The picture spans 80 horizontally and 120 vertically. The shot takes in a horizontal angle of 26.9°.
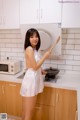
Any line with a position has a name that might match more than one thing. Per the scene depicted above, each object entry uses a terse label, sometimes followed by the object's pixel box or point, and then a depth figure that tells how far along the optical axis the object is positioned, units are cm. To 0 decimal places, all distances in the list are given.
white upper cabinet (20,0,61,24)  207
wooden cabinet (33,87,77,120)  200
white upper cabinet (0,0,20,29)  224
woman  179
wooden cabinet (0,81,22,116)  225
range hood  207
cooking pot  215
